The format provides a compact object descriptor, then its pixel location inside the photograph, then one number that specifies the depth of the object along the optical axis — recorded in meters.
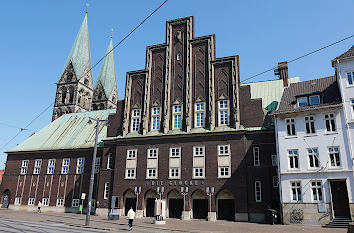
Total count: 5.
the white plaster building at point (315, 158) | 26.41
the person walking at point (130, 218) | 22.08
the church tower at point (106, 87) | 90.38
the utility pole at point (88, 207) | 24.22
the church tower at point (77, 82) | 83.50
